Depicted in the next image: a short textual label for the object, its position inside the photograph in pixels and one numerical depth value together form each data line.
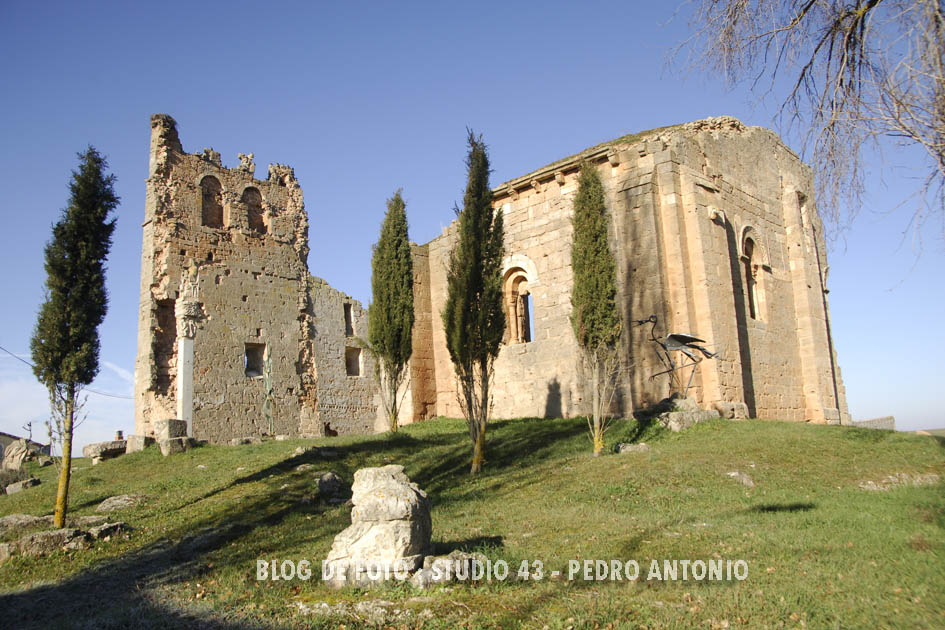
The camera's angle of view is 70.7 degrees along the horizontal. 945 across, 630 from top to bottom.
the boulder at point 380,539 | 5.35
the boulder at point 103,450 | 16.34
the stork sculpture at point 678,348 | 13.63
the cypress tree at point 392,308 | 16.58
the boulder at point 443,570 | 5.26
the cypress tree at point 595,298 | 12.41
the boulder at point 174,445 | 15.49
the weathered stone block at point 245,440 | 17.39
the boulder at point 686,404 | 13.49
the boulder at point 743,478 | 8.95
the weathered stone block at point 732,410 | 13.92
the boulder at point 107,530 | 8.18
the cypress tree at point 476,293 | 11.98
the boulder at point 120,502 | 10.16
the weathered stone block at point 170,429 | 16.31
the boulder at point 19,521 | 8.89
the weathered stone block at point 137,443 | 16.59
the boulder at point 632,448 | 11.70
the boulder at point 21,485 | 14.23
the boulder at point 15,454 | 19.87
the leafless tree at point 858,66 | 3.68
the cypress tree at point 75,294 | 10.02
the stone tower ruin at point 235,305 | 19.09
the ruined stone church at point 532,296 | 14.82
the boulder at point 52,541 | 7.59
